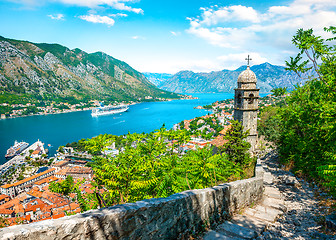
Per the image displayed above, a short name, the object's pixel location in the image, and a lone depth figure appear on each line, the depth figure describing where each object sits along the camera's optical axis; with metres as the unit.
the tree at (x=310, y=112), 6.77
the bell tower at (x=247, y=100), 15.21
